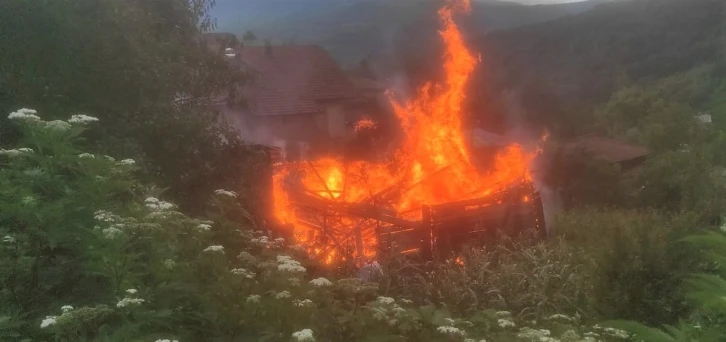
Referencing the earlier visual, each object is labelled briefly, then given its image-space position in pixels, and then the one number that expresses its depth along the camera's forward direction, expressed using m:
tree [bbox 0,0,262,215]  5.89
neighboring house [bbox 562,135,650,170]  15.70
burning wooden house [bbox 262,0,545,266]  10.27
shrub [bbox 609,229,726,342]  2.39
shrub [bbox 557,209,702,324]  5.31
